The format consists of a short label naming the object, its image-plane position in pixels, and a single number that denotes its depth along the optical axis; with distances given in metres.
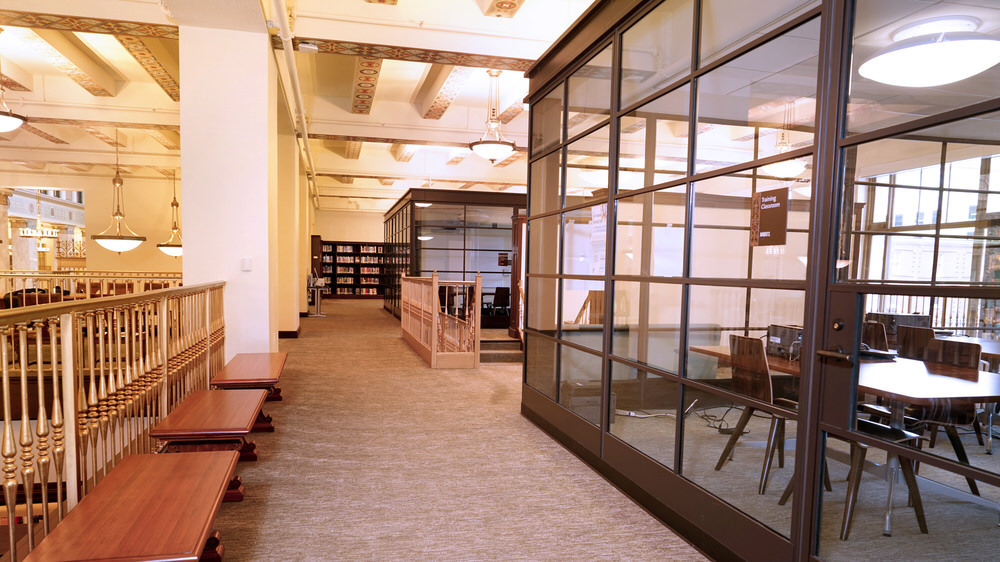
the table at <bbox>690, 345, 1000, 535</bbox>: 1.41
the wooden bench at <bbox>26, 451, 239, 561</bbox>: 1.49
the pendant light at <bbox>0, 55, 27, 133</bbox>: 5.82
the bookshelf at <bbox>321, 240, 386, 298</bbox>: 19.64
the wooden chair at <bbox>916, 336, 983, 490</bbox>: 1.42
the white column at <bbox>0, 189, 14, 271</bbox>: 13.33
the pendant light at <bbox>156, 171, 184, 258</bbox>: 9.87
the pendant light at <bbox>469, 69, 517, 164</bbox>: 7.65
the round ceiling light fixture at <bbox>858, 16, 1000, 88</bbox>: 1.39
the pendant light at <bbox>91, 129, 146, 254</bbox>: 8.26
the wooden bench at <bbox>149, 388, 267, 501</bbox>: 2.57
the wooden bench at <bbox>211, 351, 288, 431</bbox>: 3.67
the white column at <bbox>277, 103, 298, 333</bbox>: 8.38
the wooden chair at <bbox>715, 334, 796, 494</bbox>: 2.19
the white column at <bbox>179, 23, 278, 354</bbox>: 4.91
